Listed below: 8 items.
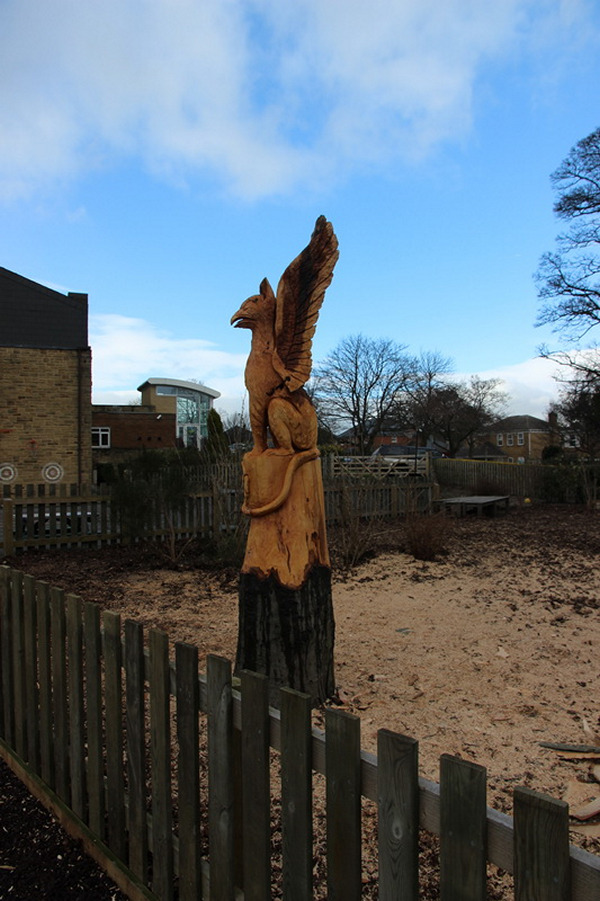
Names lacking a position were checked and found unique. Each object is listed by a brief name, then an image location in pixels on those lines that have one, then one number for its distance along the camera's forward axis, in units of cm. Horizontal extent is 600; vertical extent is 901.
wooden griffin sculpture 367
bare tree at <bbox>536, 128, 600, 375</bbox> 1973
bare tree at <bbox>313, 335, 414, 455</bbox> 3966
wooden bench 1499
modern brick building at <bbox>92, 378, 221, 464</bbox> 3234
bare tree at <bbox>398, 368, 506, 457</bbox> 4162
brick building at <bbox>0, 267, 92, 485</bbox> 1934
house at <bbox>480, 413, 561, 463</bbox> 6309
